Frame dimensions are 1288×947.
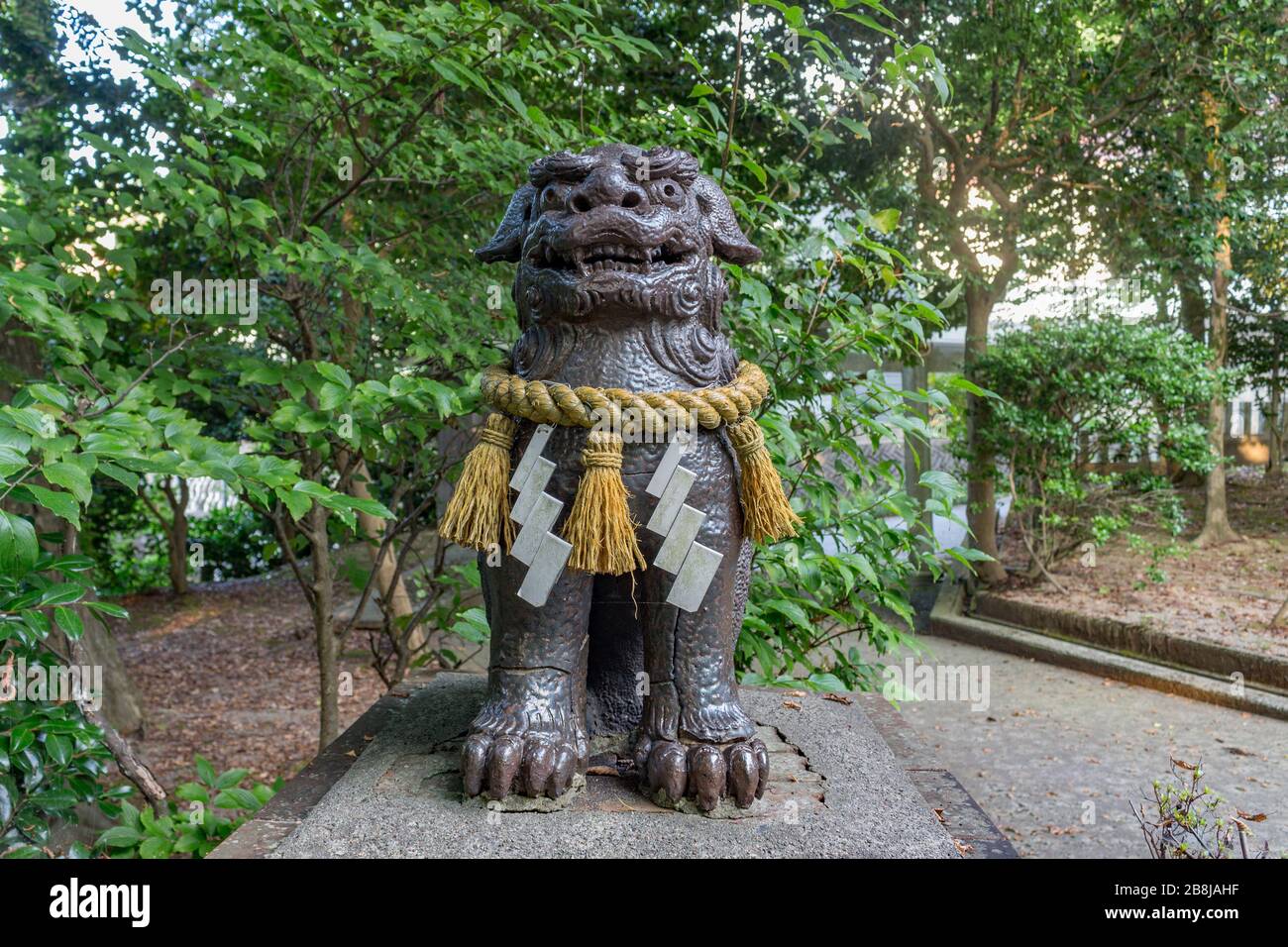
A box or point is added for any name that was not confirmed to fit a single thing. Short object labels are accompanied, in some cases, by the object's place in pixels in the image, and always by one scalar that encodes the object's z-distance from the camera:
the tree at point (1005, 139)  5.48
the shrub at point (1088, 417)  6.24
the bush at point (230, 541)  9.39
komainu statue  1.96
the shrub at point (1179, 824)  1.93
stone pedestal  1.75
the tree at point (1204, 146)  5.38
